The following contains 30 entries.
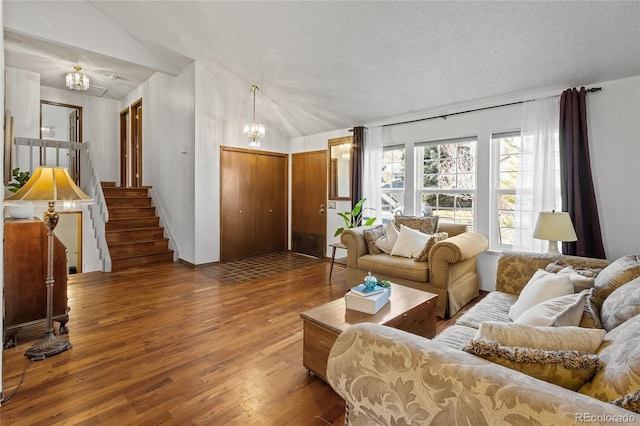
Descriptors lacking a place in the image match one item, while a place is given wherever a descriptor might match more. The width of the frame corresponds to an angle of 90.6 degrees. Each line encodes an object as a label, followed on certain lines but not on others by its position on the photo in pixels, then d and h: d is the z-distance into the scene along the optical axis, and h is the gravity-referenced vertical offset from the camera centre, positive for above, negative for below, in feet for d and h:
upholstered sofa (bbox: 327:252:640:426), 2.38 -1.50
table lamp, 8.79 -0.57
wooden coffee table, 6.24 -2.32
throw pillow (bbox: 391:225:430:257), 11.51 -1.30
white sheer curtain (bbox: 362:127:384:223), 15.58 +1.83
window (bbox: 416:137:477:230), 13.17 +1.25
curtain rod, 9.88 +3.88
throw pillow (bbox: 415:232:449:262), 10.76 -1.42
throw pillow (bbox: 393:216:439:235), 12.52 -0.64
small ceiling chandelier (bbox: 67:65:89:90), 17.16 +6.88
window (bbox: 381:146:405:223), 15.46 +1.29
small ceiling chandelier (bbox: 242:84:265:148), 16.10 +3.85
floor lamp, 6.93 +0.12
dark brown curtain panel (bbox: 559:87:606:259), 9.81 +0.81
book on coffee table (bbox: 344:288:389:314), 6.68 -2.04
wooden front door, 18.81 +0.25
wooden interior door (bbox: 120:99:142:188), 22.12 +4.45
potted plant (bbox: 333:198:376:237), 15.19 -0.55
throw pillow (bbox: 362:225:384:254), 12.70 -1.24
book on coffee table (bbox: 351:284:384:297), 6.88 -1.83
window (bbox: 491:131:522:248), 11.94 +0.94
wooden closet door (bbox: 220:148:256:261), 17.58 +0.14
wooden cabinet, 7.86 -1.83
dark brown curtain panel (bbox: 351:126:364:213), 16.12 +2.26
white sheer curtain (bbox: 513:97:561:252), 10.59 +1.32
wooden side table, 14.22 -1.75
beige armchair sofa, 9.91 -2.05
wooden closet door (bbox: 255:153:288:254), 19.40 +0.24
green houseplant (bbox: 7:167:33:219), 8.82 -0.17
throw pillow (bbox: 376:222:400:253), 12.40 -1.26
